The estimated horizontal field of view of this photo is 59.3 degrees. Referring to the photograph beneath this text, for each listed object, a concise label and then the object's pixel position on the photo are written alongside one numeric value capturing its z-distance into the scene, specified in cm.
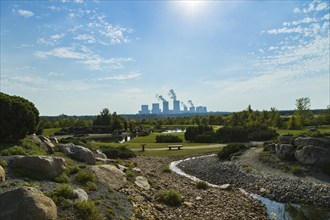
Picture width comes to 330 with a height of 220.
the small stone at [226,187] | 1870
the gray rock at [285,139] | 2479
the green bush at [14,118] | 1506
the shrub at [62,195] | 981
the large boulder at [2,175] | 1027
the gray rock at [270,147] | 2577
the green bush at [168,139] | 4738
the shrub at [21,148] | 1389
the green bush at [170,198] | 1400
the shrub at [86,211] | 957
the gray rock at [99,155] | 2241
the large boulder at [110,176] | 1386
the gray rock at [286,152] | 2252
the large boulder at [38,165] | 1184
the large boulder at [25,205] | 803
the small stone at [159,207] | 1312
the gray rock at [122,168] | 1805
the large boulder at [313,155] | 2048
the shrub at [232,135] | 4466
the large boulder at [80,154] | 1733
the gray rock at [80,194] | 1059
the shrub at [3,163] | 1154
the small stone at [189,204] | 1404
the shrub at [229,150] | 2781
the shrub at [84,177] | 1273
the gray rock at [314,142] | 2177
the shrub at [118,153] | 3027
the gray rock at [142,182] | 1575
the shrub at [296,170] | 2006
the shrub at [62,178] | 1189
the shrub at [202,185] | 1831
